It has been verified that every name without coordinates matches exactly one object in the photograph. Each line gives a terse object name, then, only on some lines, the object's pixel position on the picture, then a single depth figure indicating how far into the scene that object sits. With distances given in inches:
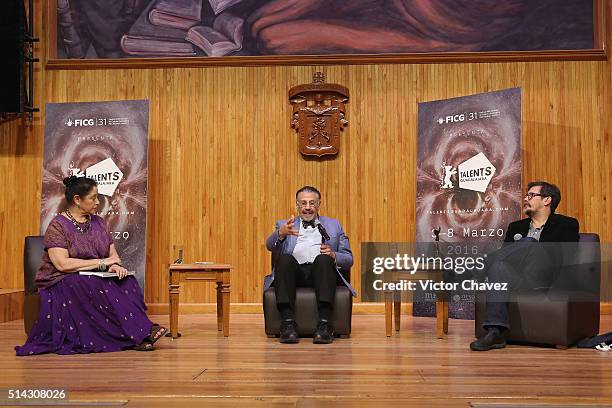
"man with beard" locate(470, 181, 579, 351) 166.6
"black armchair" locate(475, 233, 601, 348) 164.9
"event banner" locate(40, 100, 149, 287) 242.1
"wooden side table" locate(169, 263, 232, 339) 184.2
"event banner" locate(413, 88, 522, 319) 225.0
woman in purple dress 162.9
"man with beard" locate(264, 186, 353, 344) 181.2
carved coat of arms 255.4
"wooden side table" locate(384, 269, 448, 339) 187.2
